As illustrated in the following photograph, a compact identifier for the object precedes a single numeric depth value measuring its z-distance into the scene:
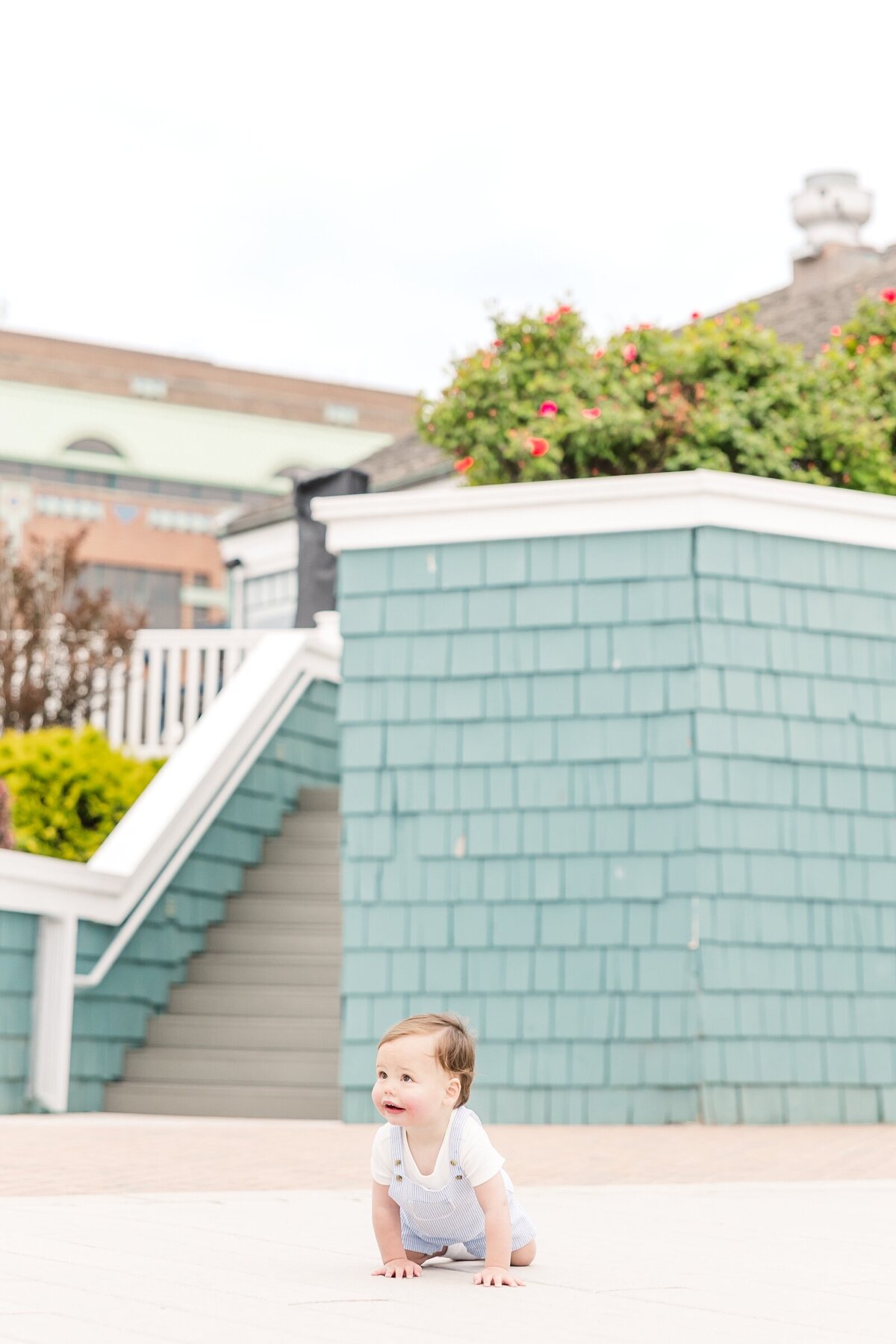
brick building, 42.22
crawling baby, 3.78
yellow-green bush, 10.72
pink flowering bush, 10.14
